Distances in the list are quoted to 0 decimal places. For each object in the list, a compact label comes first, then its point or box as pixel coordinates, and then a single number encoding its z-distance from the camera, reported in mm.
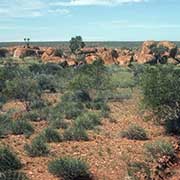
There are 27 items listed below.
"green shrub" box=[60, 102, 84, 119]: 28466
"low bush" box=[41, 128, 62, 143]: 21109
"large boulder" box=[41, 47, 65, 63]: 79138
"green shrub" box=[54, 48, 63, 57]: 84938
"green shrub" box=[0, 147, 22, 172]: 16228
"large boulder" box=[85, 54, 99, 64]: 73906
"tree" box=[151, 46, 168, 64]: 76819
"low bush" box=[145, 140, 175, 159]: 17703
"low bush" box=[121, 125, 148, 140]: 21656
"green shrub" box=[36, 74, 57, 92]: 45656
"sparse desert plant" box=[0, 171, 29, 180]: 14377
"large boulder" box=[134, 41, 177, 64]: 79500
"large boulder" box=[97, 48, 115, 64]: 82438
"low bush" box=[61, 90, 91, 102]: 36619
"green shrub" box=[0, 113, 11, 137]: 23031
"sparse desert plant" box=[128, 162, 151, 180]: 14777
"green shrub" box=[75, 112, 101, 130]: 24469
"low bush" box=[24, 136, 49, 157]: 18391
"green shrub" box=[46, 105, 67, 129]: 24697
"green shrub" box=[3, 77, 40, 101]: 33688
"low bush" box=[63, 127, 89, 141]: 21469
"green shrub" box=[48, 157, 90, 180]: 15375
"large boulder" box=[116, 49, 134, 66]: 81250
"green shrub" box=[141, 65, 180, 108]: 23734
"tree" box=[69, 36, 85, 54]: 104400
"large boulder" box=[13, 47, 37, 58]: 99688
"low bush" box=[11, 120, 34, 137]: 23141
